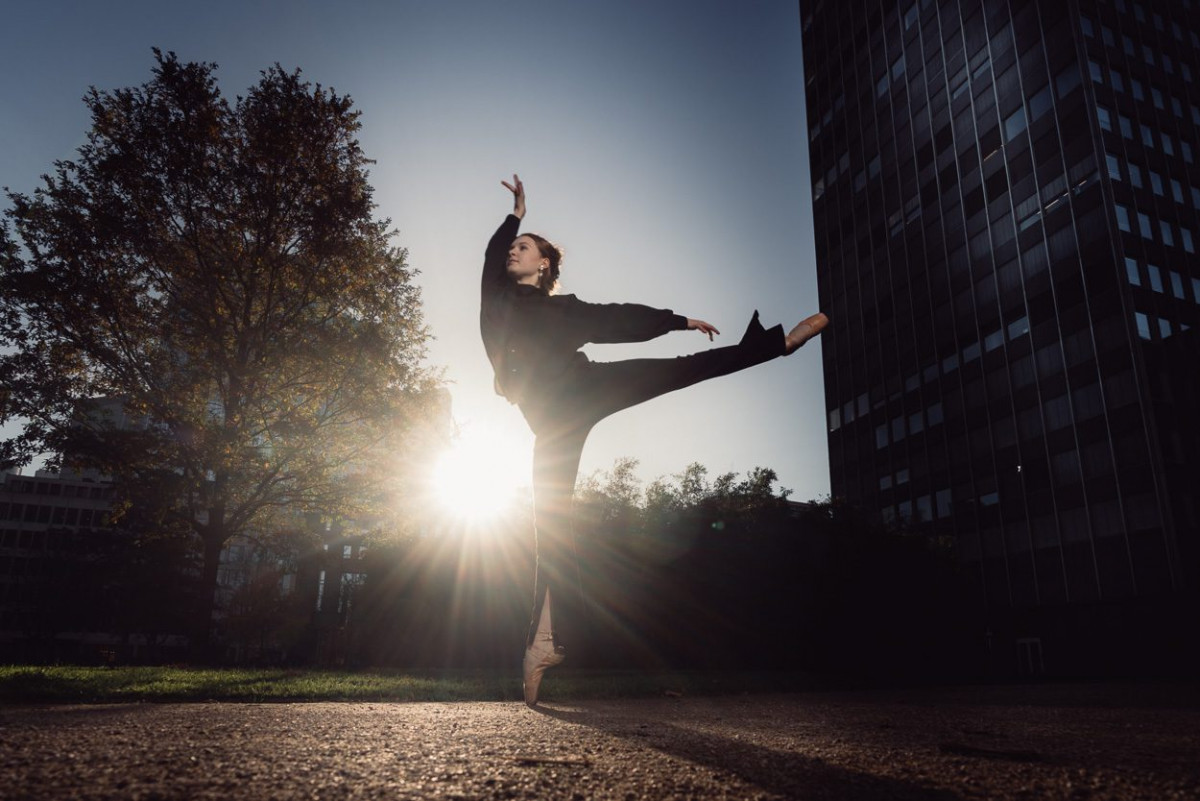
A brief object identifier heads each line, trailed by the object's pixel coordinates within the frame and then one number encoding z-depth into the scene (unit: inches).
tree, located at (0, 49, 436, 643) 482.6
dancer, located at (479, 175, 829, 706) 161.3
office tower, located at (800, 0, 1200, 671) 1504.7
